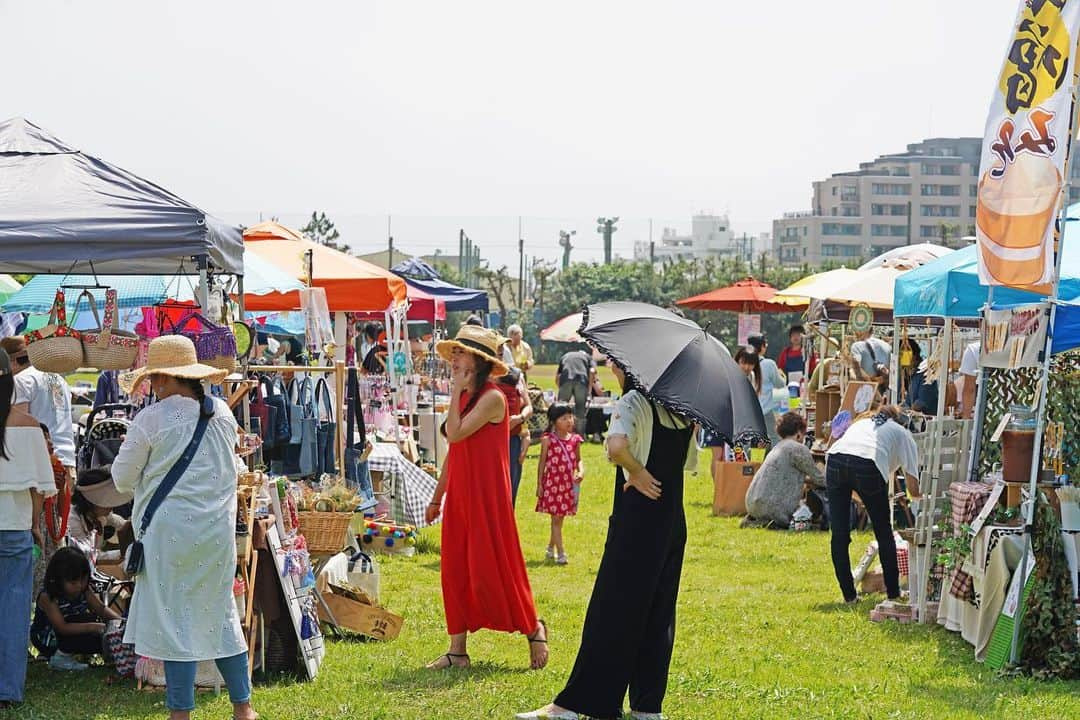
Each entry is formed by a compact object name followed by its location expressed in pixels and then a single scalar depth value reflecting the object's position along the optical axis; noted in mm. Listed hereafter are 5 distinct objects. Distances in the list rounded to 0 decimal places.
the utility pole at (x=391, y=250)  50781
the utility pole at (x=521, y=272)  53228
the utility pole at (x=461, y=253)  55094
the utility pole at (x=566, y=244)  58719
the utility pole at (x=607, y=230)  61344
